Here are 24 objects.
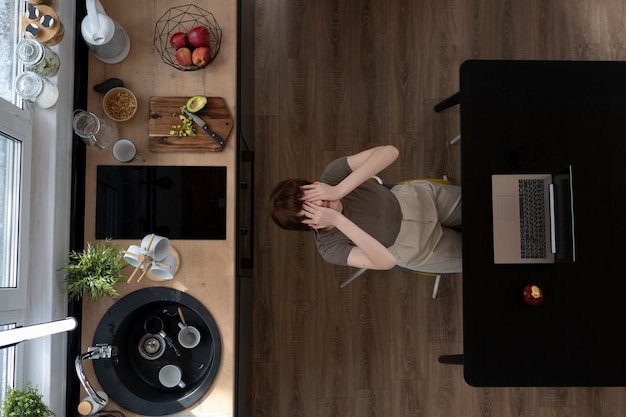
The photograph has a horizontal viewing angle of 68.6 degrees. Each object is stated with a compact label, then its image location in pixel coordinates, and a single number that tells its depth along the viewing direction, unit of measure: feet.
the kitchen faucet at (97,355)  5.51
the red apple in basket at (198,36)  6.27
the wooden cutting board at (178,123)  6.51
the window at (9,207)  5.64
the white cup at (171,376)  6.46
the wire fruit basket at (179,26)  6.59
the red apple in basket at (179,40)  6.32
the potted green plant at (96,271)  5.91
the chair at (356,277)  8.36
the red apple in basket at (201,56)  6.32
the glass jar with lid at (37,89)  5.86
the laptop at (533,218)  6.22
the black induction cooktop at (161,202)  6.50
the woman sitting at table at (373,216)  6.16
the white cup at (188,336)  6.47
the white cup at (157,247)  5.74
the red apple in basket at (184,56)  6.29
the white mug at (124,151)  6.39
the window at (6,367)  5.66
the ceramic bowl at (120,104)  6.46
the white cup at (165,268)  5.86
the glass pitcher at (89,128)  6.13
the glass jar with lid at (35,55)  5.75
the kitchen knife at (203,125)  6.37
